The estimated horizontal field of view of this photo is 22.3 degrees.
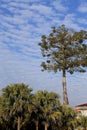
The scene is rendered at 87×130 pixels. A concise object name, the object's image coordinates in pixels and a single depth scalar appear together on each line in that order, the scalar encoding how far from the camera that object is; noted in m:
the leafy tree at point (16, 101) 23.76
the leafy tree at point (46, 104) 24.78
